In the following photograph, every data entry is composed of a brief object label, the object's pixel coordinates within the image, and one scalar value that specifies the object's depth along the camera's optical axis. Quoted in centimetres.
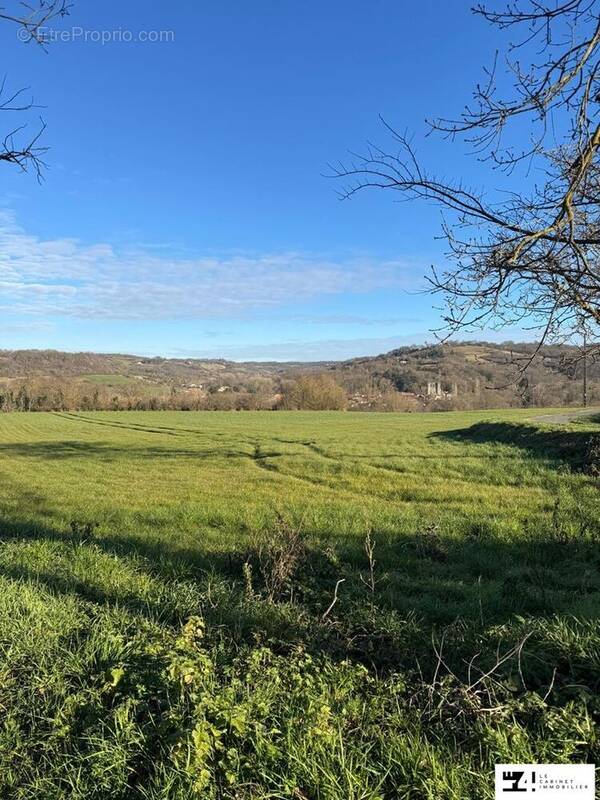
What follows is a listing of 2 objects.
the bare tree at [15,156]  523
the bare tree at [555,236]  369
